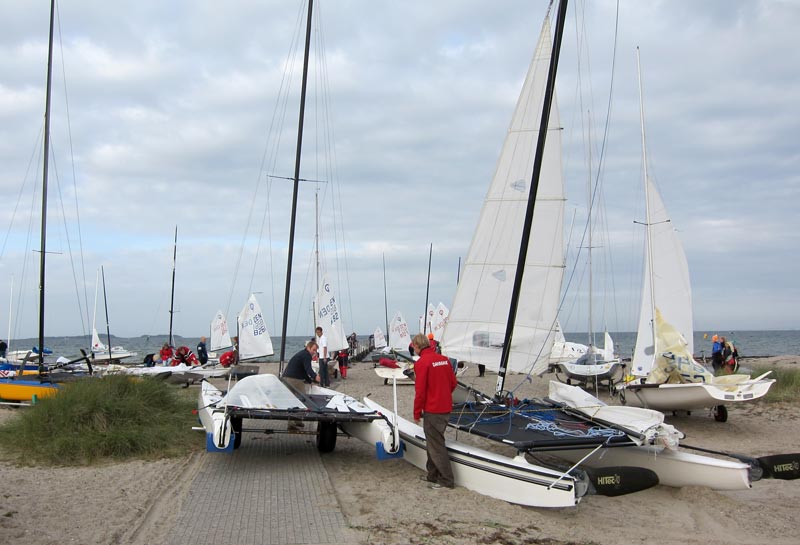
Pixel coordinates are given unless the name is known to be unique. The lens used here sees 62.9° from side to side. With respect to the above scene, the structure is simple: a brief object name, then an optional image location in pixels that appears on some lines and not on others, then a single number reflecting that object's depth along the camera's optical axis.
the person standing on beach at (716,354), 22.45
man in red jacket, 7.24
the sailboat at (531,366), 6.96
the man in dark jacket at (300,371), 10.80
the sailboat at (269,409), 7.61
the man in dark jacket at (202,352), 22.50
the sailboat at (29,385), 13.05
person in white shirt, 17.78
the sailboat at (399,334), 46.88
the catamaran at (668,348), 11.47
